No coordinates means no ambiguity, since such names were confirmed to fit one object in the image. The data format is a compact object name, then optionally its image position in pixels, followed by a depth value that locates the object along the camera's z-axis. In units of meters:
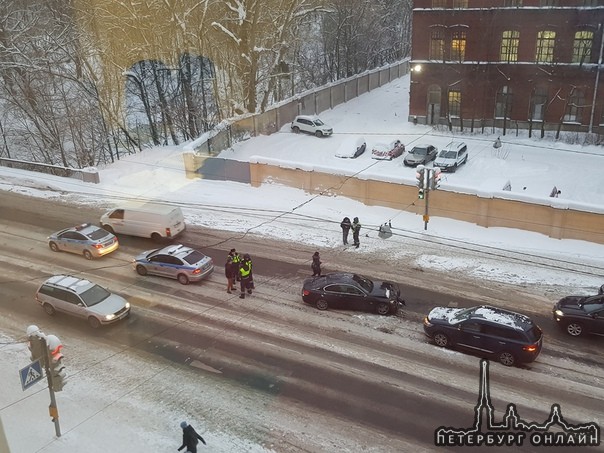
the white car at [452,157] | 35.81
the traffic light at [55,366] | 14.04
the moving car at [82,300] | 19.91
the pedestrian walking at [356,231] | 25.50
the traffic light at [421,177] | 25.96
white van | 26.17
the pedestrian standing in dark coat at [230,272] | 21.73
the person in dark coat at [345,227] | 25.70
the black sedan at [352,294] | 20.34
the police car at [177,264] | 22.53
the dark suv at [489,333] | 17.41
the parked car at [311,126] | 43.68
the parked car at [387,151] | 38.97
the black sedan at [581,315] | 18.64
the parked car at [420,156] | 37.38
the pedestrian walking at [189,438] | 13.95
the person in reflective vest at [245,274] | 21.38
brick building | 40.59
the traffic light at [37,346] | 13.75
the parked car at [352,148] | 39.31
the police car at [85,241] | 24.77
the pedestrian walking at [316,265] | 22.66
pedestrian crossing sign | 13.32
